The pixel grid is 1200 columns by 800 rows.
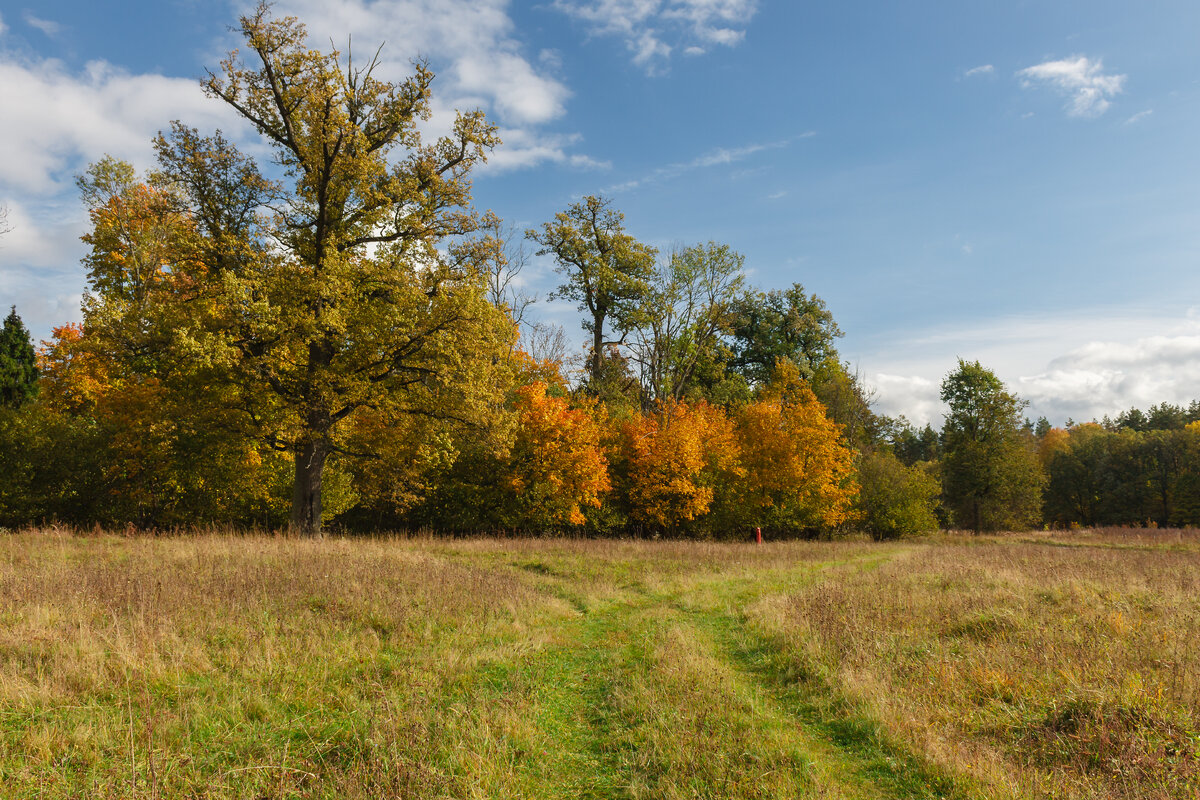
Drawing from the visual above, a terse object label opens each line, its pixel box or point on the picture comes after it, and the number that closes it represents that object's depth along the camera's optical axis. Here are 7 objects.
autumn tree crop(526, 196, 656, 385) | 36.72
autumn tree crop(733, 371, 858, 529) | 32.59
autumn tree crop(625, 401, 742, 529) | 29.95
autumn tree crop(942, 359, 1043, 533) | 45.22
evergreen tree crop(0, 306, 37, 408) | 34.12
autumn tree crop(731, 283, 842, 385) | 49.22
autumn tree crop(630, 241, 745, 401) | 36.72
